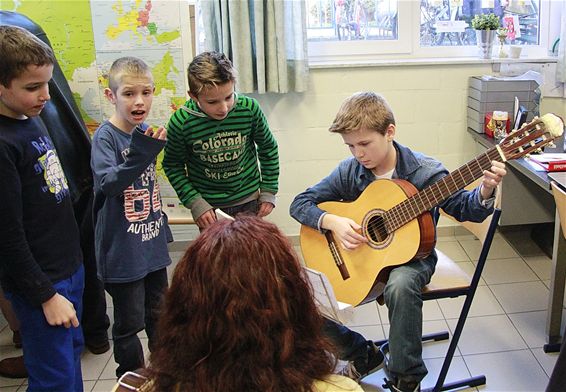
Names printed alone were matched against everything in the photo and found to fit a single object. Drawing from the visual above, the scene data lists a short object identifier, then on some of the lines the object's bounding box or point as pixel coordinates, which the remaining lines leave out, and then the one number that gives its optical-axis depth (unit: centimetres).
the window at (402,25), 325
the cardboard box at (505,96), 302
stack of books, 225
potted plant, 314
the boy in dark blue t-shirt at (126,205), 174
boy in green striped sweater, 192
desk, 287
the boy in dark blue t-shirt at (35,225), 144
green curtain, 293
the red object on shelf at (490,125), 300
